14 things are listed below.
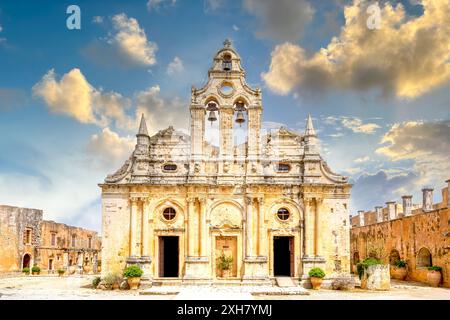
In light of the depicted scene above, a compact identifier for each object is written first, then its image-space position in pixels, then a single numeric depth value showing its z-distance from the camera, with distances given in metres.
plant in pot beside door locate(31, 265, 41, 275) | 41.09
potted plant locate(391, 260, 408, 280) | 32.78
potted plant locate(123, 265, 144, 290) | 25.38
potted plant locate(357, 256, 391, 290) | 25.55
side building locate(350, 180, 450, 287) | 28.66
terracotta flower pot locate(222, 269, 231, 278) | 26.84
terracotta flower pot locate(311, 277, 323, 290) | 25.84
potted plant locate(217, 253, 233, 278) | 26.86
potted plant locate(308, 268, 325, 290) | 25.75
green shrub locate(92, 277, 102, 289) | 26.65
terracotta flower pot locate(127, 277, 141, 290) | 25.56
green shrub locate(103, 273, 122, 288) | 25.80
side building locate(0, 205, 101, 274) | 40.34
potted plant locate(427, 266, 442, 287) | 28.14
